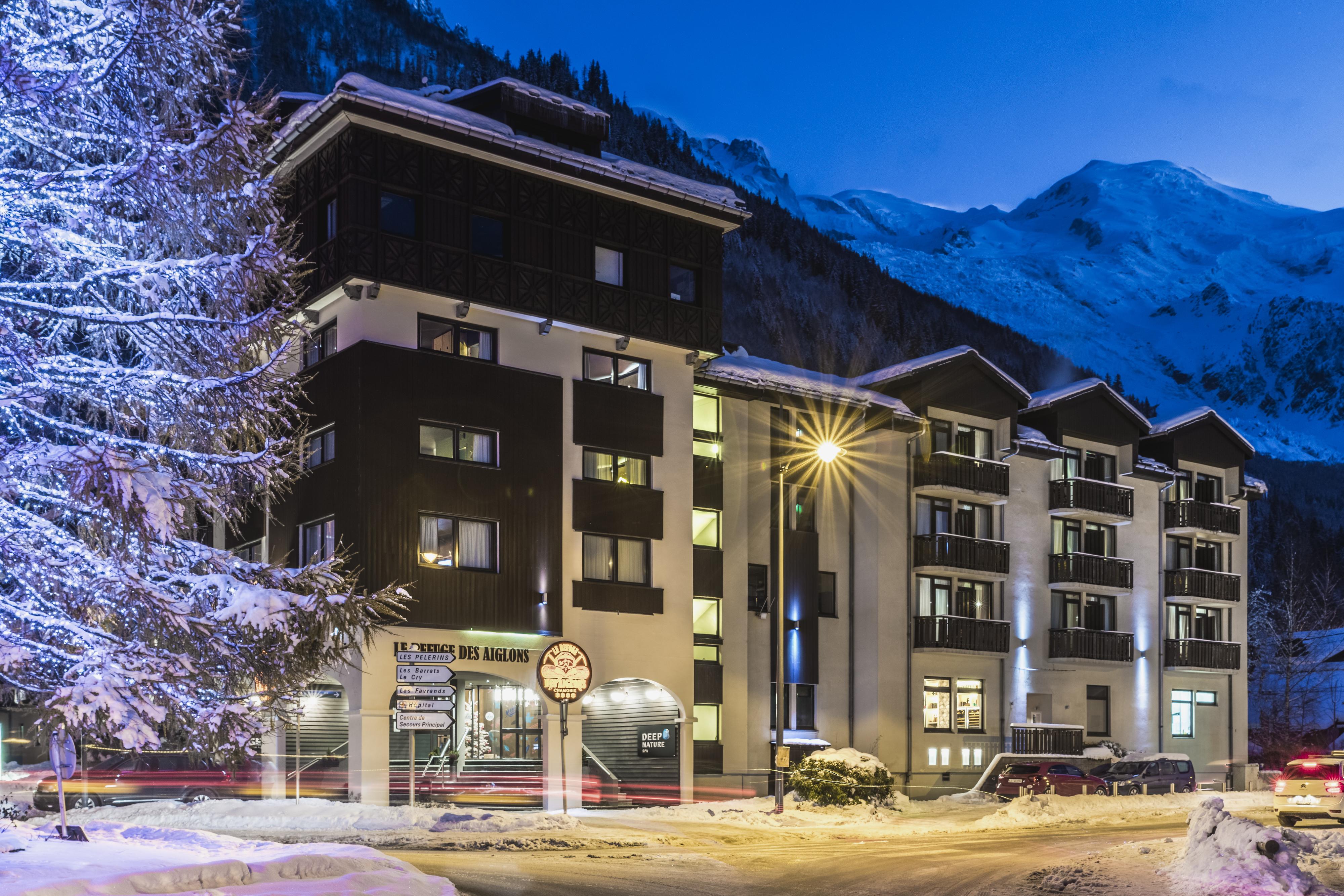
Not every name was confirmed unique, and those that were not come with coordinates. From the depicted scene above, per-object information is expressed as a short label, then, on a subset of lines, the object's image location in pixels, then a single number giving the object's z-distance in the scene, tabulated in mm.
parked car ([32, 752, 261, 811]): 32812
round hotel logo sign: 35250
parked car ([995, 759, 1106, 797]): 40938
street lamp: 33312
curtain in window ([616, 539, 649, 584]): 38031
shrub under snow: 35406
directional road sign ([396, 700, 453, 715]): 27344
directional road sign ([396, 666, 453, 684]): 27594
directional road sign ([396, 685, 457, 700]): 27562
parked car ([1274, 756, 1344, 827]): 30219
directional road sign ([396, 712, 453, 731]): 27281
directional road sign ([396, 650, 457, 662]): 27656
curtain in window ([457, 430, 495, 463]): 35281
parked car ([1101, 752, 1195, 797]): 43812
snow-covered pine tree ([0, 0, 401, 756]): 14547
